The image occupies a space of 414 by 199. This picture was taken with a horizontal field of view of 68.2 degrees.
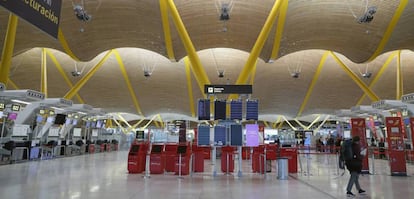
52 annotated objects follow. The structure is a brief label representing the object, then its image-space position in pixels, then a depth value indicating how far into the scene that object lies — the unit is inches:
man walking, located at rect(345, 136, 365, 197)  298.3
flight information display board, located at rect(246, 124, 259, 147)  460.4
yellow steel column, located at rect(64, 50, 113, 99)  1094.0
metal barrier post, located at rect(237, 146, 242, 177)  443.8
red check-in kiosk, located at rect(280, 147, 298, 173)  502.9
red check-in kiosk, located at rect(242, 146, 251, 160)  813.7
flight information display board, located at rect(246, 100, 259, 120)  477.4
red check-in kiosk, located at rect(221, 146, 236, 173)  491.8
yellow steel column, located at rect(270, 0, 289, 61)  647.8
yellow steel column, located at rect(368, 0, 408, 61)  628.4
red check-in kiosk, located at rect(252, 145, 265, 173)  485.1
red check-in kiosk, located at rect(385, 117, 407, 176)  469.7
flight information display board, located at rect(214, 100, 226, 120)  477.7
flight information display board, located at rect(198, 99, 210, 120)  479.8
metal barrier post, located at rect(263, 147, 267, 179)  461.0
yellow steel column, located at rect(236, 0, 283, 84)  632.2
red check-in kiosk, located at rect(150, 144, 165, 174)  464.8
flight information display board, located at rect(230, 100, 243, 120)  474.0
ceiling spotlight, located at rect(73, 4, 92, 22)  586.6
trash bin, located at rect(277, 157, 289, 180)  420.2
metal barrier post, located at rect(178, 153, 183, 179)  425.1
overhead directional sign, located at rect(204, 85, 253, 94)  484.7
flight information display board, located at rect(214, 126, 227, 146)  467.8
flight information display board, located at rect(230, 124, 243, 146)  460.8
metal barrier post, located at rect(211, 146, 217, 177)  449.1
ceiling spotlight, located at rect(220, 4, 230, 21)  620.0
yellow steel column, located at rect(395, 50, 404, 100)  959.5
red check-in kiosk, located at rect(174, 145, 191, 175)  452.1
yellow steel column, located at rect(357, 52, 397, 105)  1097.3
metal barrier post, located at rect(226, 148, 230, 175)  487.8
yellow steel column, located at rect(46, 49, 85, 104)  1151.6
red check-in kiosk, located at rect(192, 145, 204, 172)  494.3
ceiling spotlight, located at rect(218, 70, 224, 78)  1276.2
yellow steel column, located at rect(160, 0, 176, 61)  669.7
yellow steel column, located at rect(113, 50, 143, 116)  1277.6
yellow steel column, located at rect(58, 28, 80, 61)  776.8
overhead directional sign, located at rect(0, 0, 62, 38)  156.0
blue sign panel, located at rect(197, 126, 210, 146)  469.4
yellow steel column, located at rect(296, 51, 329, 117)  1224.8
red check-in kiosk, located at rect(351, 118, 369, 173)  497.6
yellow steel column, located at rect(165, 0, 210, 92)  660.1
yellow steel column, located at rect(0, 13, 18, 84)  624.7
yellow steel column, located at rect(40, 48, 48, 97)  969.1
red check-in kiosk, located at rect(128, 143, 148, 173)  469.7
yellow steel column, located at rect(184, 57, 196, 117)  1295.3
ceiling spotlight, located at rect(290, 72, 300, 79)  1243.0
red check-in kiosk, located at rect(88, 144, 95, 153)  1137.7
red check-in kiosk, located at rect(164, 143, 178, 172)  475.5
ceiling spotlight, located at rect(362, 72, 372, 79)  1211.2
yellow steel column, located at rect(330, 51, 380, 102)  1056.0
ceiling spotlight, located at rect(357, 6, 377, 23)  581.6
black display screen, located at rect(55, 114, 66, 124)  849.9
